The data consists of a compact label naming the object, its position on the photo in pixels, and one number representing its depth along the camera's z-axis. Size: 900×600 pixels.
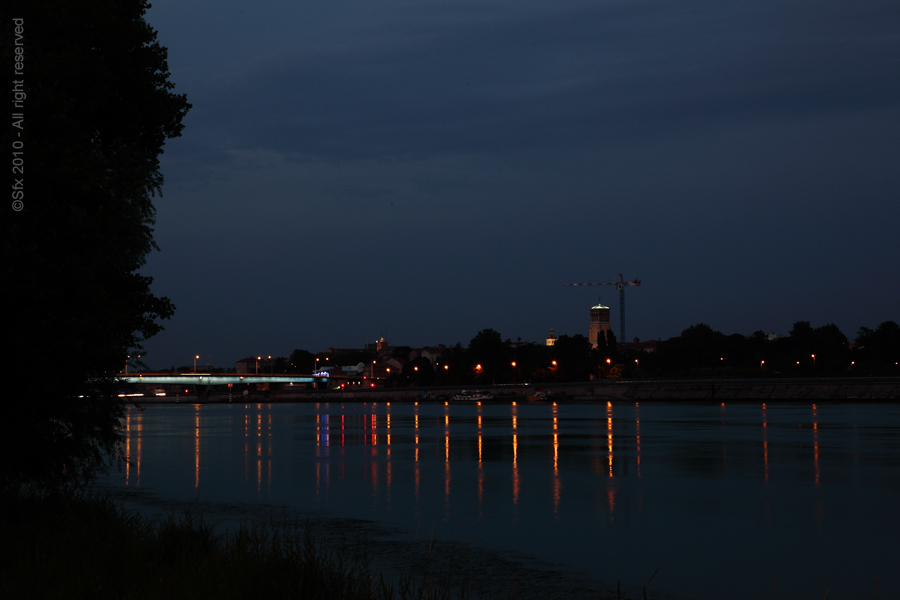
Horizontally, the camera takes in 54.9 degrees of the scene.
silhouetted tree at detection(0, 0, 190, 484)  15.80
